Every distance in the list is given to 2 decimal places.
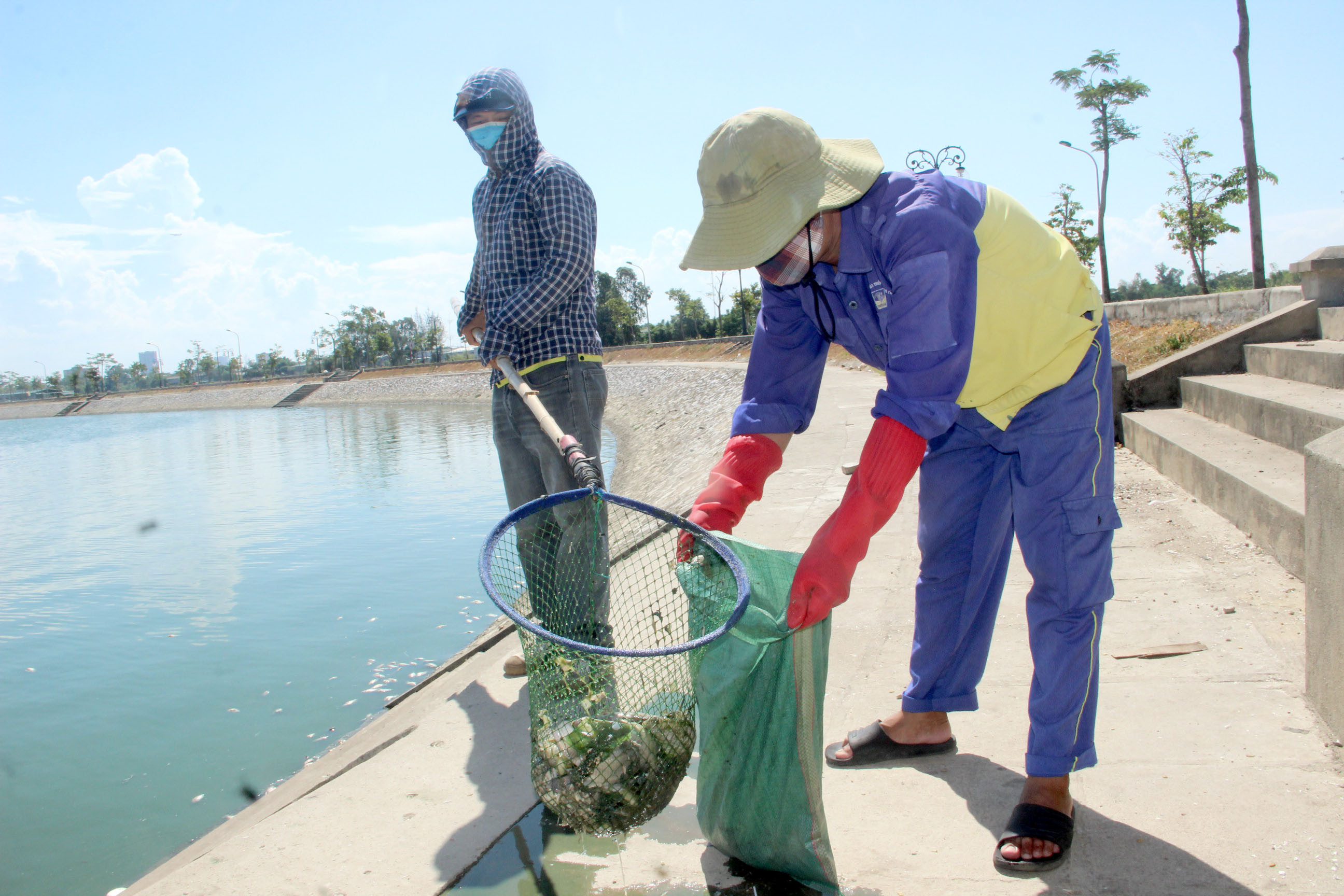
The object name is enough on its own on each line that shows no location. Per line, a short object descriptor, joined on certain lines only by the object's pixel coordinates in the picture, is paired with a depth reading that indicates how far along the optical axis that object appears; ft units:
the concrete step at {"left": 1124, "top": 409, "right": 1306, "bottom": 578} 11.76
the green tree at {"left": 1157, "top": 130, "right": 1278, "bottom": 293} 83.46
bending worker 5.34
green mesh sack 5.77
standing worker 9.68
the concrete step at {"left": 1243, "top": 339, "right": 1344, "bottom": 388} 17.45
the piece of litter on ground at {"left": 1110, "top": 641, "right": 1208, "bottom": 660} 9.28
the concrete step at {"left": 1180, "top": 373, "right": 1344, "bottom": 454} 14.56
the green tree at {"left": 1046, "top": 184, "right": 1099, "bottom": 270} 112.98
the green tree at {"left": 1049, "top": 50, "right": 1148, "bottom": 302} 94.48
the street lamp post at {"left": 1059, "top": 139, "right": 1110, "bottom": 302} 94.27
